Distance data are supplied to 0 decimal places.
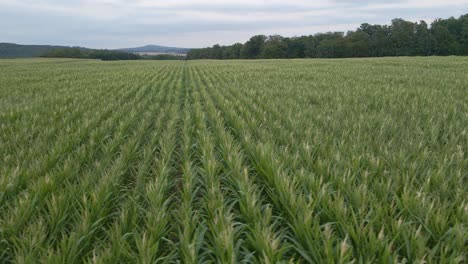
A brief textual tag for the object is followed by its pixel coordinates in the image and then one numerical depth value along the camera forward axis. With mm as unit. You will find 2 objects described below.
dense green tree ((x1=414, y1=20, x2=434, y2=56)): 74500
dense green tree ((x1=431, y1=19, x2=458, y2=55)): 73062
